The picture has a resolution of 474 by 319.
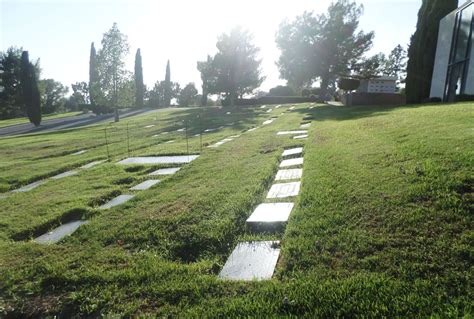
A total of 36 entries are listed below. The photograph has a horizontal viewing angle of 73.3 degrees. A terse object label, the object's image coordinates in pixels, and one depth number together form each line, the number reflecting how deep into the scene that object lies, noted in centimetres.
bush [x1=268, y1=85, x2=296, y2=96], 4831
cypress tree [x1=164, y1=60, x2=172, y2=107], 5625
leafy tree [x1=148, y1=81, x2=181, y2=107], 7505
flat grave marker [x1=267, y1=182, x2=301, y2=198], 449
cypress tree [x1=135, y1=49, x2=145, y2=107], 4522
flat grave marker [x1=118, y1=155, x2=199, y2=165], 802
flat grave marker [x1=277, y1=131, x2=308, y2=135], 1047
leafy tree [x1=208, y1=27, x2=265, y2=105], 3638
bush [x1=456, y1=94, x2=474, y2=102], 1343
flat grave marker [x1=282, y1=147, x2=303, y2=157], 716
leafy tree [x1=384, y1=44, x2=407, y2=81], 7044
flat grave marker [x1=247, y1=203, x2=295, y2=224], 371
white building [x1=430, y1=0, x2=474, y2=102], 1436
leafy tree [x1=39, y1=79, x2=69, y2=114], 5450
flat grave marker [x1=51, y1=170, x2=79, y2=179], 774
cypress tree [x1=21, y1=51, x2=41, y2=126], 3056
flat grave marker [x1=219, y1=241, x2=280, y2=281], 273
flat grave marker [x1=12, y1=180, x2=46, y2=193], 678
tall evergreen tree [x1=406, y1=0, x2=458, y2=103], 1834
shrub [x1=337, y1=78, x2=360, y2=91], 2386
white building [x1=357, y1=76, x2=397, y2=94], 4331
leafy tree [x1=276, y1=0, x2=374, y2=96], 3359
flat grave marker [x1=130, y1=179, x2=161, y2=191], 585
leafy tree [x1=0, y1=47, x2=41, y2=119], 4506
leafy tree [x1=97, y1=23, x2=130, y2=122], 2781
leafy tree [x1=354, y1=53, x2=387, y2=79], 3634
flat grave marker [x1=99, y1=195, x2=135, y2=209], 506
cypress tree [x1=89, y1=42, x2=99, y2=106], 2775
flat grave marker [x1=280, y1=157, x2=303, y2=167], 618
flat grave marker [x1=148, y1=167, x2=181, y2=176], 688
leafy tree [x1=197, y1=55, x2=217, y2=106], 3856
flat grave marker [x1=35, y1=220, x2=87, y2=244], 399
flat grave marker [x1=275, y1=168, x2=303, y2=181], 533
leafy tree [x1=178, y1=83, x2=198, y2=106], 7231
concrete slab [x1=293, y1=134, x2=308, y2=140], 922
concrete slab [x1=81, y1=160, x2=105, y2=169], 861
